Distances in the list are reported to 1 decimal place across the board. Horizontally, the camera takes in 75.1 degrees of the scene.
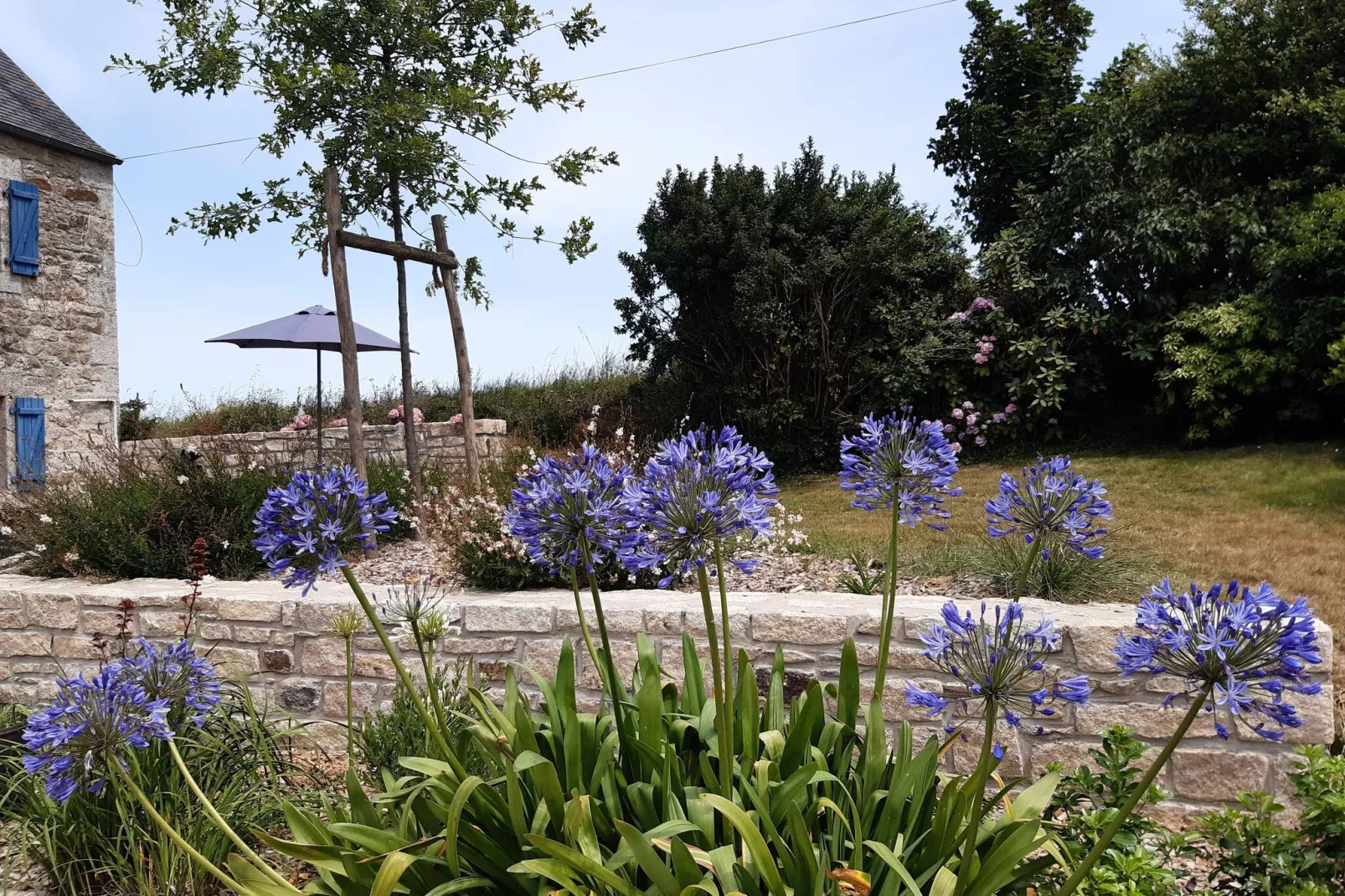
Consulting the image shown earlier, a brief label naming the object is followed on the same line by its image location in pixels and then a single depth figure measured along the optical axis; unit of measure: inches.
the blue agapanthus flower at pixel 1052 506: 72.7
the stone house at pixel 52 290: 395.2
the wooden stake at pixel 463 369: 279.1
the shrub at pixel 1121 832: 78.4
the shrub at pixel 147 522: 212.8
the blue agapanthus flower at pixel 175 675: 82.3
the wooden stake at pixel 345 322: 250.8
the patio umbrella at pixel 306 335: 374.6
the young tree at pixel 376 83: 345.7
